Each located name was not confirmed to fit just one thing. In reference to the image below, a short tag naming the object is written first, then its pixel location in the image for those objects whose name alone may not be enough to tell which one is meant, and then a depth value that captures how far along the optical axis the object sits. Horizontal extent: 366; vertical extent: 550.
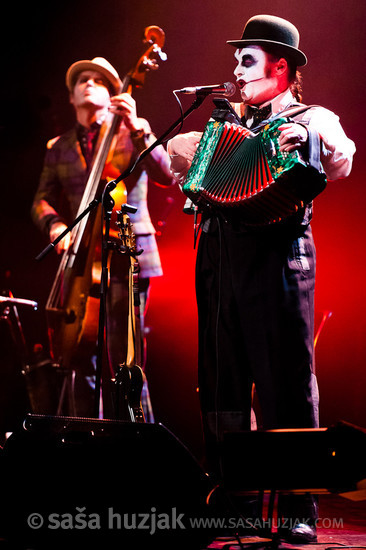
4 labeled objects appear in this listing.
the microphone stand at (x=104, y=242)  6.27
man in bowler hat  6.08
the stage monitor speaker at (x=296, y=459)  5.53
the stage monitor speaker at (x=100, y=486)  5.52
